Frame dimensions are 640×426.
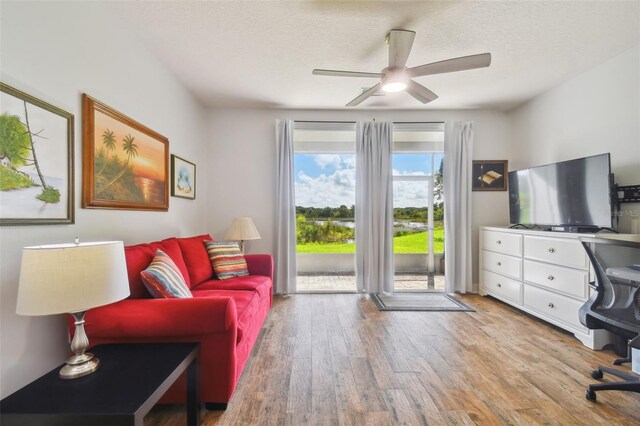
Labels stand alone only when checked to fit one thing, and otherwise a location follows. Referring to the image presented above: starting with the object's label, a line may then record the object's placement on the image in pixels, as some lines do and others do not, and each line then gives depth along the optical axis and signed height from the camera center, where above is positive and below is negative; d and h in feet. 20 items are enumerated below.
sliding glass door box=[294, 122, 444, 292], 13.55 +1.29
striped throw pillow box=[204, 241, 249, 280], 9.40 -1.50
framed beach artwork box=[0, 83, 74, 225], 4.18 +1.00
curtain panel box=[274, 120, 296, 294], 12.74 +0.16
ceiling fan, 6.75 +4.06
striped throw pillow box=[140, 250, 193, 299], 5.73 -1.37
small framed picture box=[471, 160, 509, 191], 13.30 +2.11
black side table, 3.19 -2.31
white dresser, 8.14 -2.11
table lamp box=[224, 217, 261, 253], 11.33 -0.54
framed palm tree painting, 5.88 +1.49
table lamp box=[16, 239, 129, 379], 3.38 -0.83
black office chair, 5.18 -1.72
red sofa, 4.81 -2.01
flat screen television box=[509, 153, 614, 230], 8.21 +0.78
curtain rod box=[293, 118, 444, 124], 13.09 +4.69
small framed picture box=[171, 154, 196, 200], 9.86 +1.58
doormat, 11.01 -3.74
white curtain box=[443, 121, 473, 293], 12.99 +0.80
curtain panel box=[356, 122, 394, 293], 12.84 +0.48
